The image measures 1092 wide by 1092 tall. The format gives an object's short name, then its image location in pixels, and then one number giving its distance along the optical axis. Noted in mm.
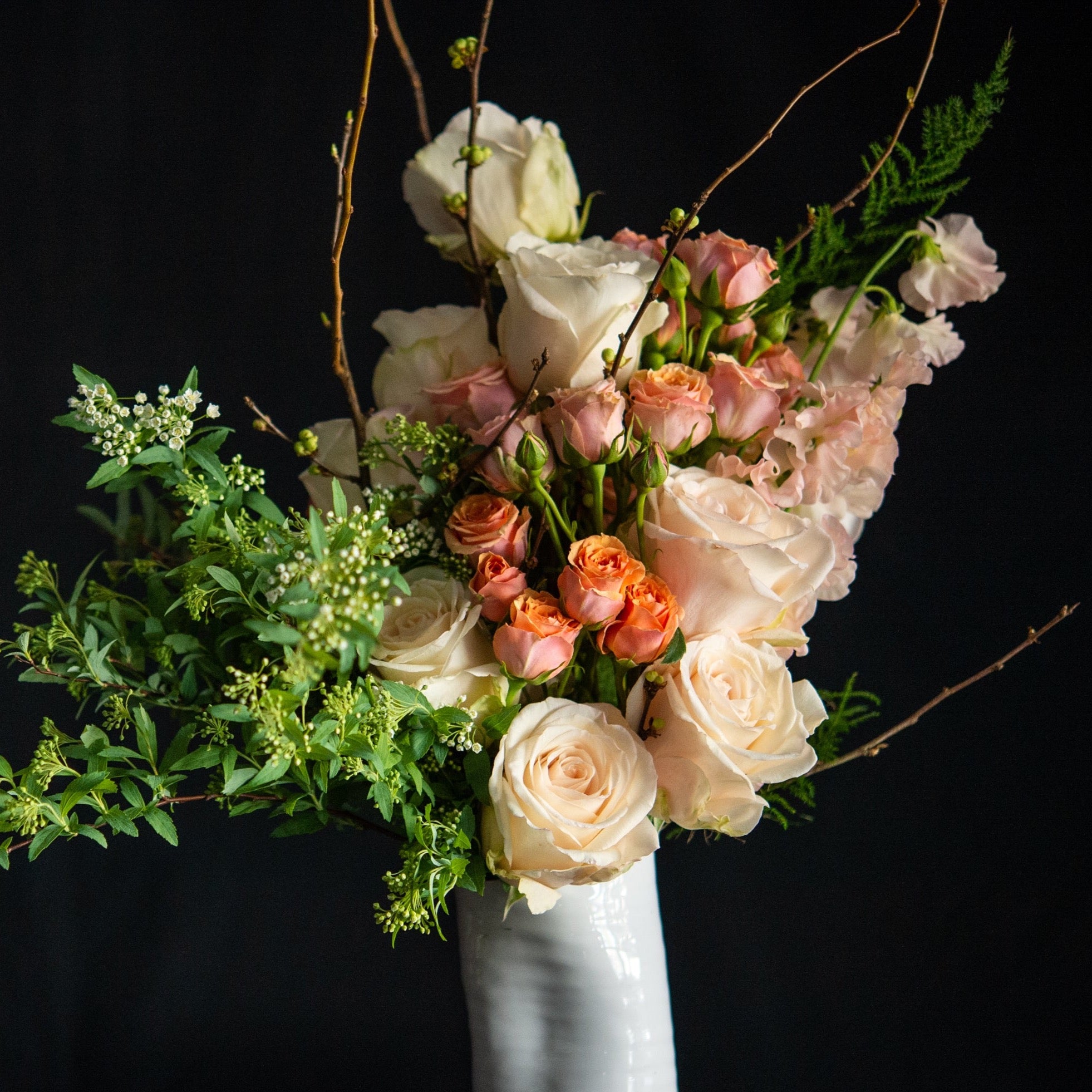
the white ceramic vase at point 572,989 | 757
